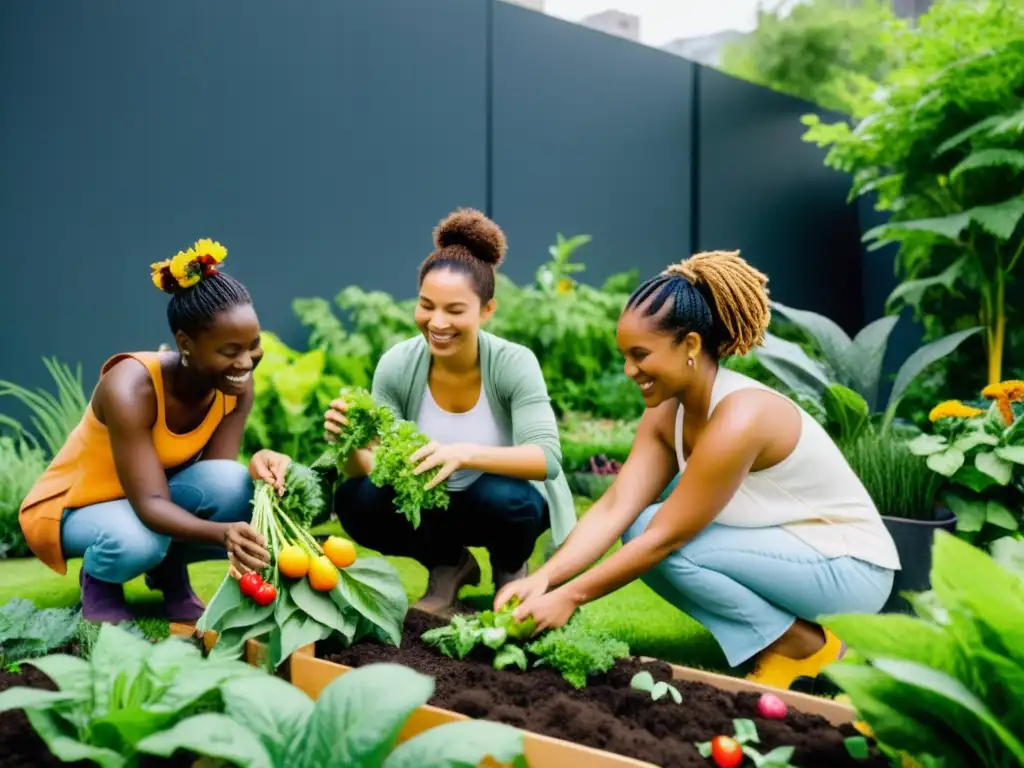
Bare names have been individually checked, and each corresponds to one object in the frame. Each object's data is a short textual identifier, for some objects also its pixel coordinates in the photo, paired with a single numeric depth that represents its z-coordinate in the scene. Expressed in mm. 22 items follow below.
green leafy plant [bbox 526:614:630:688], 2064
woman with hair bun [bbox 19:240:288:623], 2502
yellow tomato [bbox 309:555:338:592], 2186
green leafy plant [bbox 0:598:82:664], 2275
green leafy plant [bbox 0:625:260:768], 1466
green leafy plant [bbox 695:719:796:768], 1619
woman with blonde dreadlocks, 2279
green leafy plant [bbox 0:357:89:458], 4395
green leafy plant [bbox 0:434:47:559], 3889
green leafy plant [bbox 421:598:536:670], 2117
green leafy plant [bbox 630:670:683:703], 1963
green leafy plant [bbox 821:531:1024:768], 1357
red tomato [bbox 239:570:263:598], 2115
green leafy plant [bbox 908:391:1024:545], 2855
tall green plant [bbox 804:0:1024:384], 4777
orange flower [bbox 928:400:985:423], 2961
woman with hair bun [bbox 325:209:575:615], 2682
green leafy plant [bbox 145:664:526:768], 1380
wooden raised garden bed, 1696
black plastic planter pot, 2984
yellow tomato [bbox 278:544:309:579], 2168
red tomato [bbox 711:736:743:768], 1652
